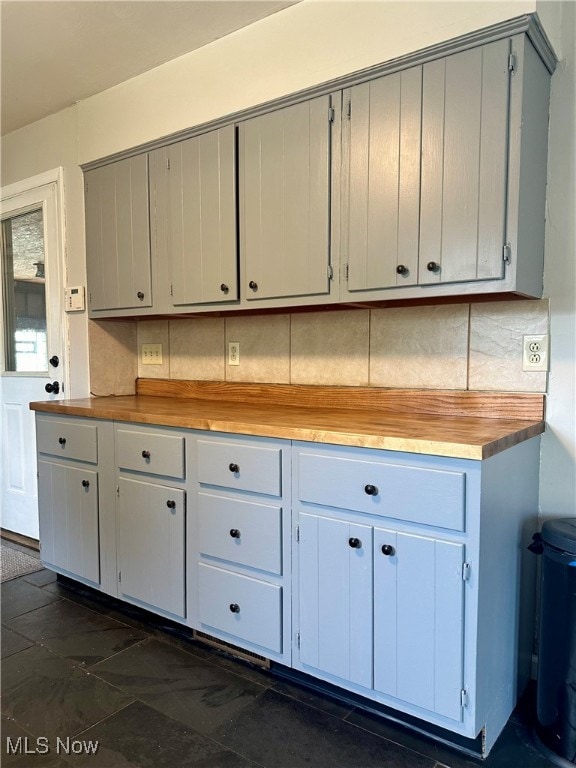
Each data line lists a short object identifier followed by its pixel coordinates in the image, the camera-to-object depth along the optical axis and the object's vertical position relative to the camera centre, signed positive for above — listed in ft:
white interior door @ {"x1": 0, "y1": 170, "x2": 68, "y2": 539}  9.39 +0.45
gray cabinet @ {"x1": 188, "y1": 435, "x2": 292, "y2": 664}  5.51 -2.17
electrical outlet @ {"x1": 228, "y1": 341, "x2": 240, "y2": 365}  8.14 -0.02
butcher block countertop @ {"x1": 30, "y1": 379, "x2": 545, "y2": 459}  4.64 -0.76
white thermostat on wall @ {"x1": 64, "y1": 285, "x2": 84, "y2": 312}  8.93 +0.92
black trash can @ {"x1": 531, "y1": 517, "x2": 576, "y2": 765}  4.70 -2.74
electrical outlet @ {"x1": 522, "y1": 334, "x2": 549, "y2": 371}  5.59 -0.02
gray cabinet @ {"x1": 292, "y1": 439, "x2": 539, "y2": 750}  4.41 -2.11
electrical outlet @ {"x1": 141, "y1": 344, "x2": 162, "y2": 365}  9.27 -0.05
